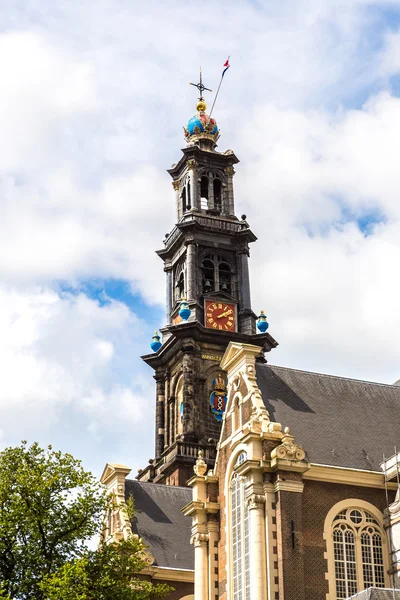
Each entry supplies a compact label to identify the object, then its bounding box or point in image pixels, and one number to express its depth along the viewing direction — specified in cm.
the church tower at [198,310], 7456
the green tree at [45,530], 4012
